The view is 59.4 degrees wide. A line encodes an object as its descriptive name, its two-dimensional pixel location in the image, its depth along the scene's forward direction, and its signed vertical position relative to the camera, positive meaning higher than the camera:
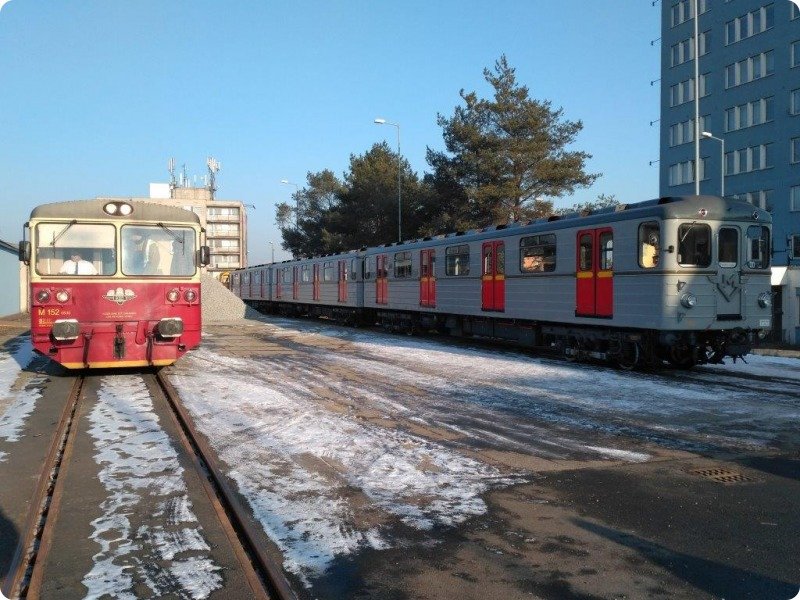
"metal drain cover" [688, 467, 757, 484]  5.95 -1.61
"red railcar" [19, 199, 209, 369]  10.95 +0.15
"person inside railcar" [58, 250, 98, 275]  11.18 +0.42
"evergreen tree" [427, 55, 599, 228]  35.28 +6.76
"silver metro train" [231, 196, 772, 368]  12.11 +0.18
